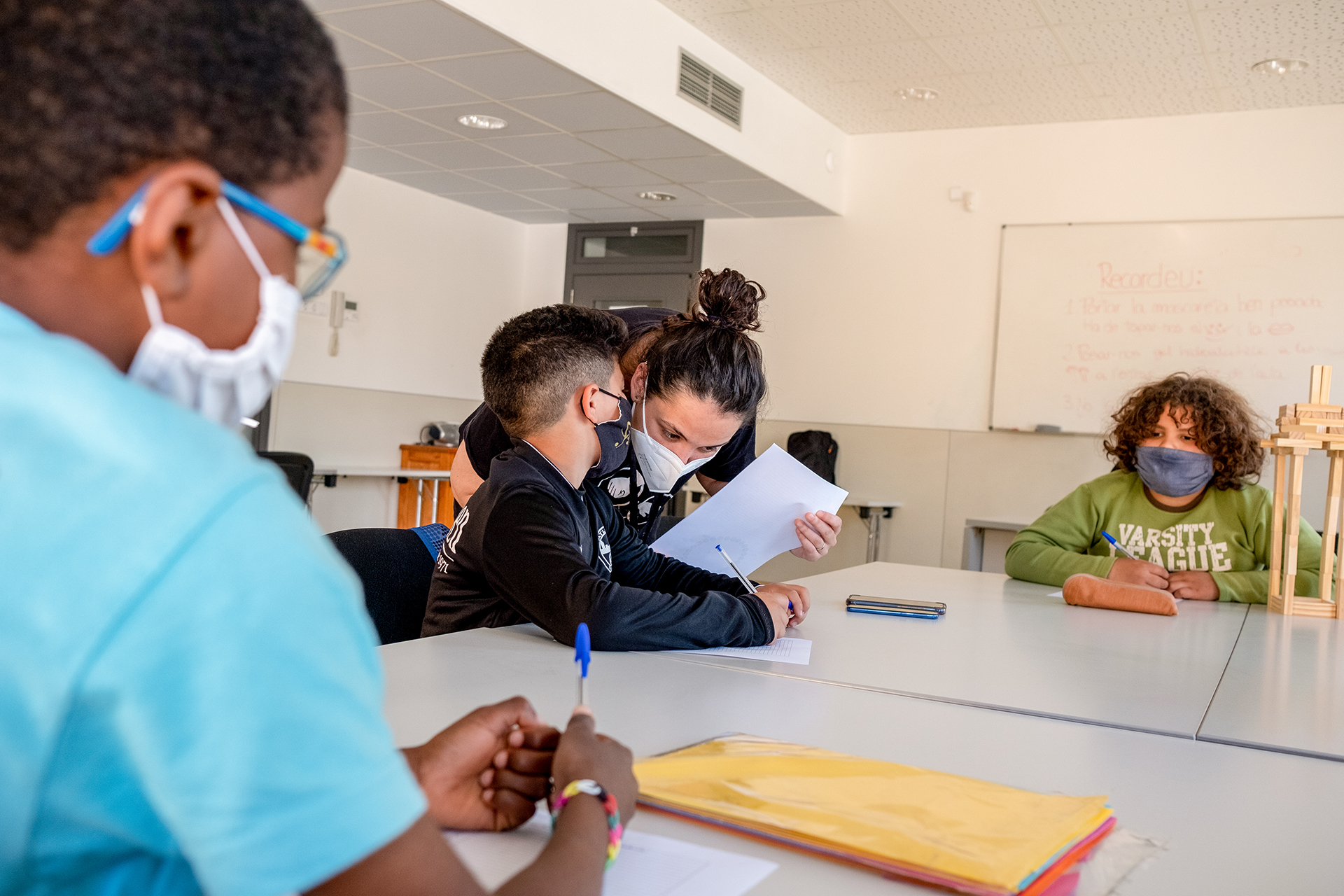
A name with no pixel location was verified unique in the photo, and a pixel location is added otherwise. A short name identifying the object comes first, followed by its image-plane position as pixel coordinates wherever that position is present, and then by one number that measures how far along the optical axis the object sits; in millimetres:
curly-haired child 2549
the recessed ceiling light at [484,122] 4562
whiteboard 4699
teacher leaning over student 1901
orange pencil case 2178
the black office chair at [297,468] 4164
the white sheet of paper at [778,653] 1445
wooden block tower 2318
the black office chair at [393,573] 1692
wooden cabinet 5855
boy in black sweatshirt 1430
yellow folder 689
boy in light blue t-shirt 395
